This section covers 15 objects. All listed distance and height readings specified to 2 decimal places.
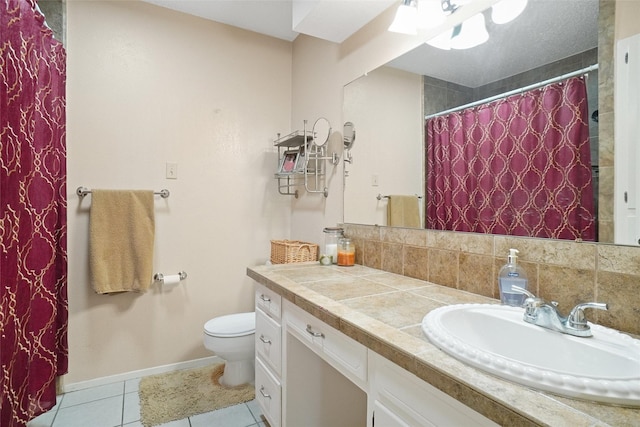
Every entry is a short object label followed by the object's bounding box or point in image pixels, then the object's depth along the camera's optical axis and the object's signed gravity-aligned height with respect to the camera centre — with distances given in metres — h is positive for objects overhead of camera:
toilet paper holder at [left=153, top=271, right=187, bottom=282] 2.07 -0.42
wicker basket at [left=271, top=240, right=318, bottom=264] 1.99 -0.25
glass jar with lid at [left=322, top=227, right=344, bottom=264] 1.86 -0.17
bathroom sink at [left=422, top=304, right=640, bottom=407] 0.51 -0.30
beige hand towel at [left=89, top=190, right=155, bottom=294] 1.88 -0.17
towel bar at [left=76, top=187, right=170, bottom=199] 1.88 +0.13
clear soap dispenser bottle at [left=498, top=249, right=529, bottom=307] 0.98 -0.21
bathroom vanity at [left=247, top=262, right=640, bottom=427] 0.53 -0.34
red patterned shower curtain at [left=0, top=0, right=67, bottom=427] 1.16 +0.02
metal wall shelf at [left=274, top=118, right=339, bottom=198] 2.10 +0.37
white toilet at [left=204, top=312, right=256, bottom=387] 1.83 -0.77
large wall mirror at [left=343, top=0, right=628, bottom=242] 0.90 +0.50
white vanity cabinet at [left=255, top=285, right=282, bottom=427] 1.39 -0.67
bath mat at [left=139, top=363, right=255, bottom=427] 1.70 -1.08
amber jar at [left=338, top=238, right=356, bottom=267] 1.75 -0.22
